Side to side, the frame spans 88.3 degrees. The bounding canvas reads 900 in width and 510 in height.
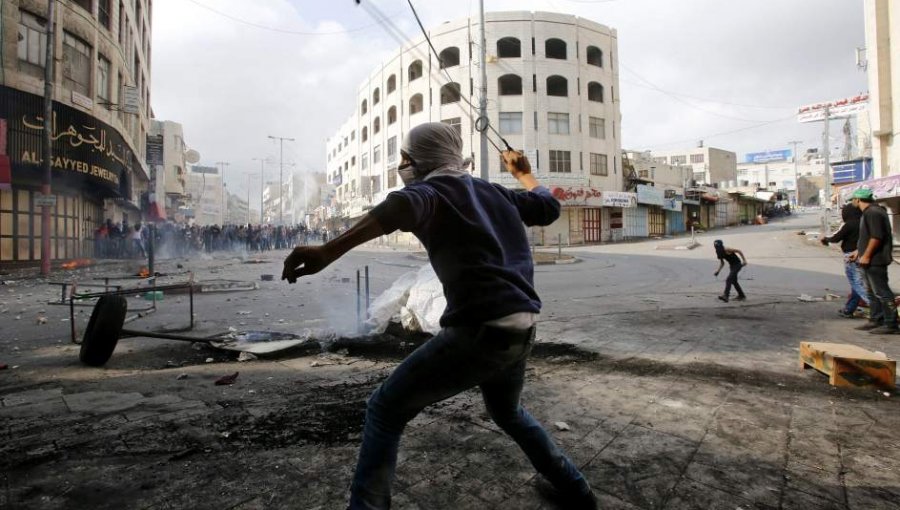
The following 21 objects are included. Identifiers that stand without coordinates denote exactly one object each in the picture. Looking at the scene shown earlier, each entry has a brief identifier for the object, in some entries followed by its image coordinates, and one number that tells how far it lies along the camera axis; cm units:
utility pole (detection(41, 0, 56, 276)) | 1339
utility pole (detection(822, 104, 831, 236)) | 2409
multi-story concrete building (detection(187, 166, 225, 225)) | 8750
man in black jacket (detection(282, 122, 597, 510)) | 157
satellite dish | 4941
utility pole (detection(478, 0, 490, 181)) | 1775
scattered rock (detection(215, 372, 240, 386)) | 380
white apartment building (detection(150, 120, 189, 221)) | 5050
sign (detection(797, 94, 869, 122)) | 3916
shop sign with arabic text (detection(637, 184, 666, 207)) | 3666
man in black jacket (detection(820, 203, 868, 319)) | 634
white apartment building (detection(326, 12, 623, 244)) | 3381
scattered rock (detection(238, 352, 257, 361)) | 463
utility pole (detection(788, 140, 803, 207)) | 7212
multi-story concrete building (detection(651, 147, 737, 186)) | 6312
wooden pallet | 344
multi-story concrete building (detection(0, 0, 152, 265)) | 1469
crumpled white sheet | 511
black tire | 429
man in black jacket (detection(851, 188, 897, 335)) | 548
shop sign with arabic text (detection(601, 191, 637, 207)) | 3447
